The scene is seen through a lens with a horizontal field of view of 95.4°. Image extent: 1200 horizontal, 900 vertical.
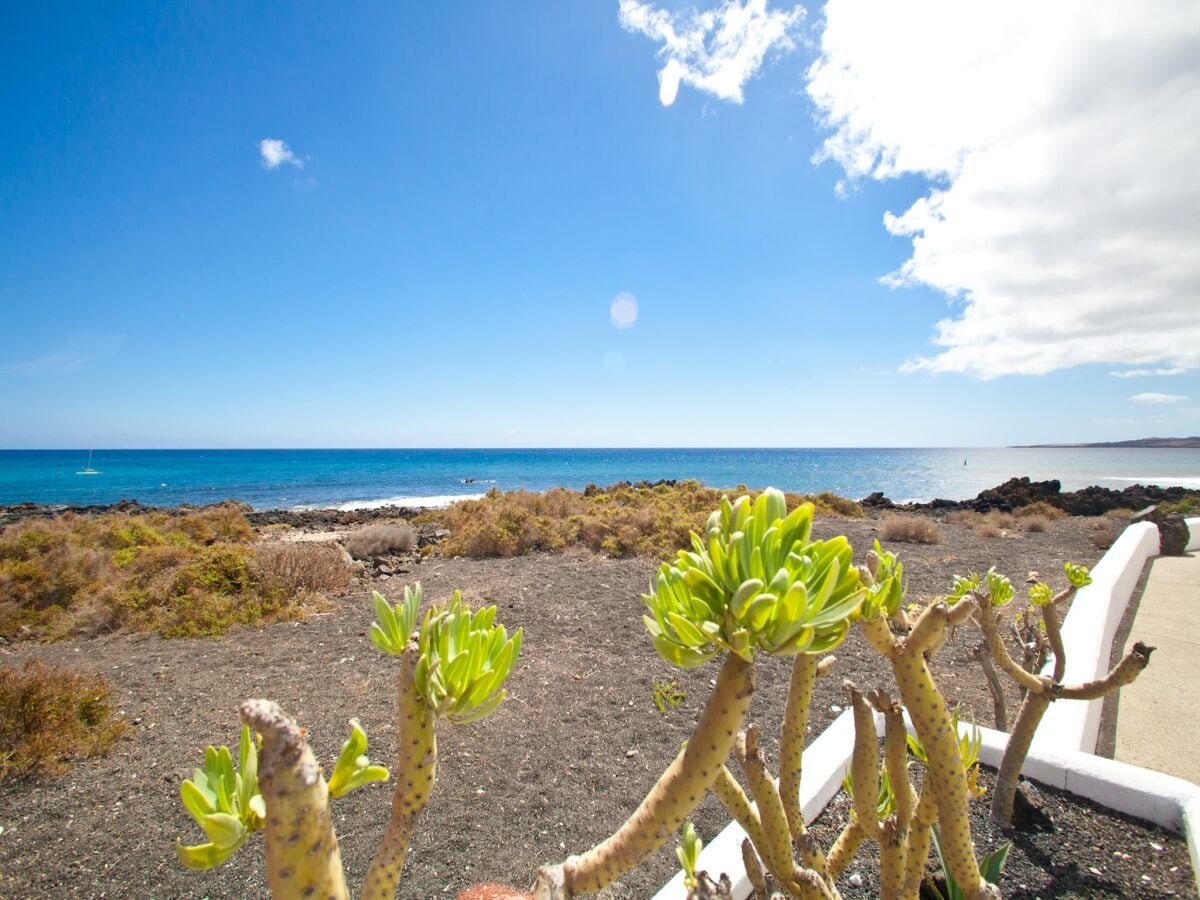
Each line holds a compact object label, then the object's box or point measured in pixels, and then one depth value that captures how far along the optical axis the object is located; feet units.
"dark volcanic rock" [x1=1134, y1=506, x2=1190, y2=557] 31.45
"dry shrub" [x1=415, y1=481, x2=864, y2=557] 33.63
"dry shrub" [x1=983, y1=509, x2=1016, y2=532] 48.06
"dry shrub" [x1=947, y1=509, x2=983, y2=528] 49.99
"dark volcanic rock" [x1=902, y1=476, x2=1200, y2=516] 60.64
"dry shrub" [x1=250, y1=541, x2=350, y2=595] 24.11
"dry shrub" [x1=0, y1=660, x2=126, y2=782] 11.25
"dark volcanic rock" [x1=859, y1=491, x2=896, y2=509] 76.89
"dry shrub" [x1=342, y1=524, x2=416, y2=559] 37.30
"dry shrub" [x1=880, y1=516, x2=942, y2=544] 38.68
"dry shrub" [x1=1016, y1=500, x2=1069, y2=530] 56.48
